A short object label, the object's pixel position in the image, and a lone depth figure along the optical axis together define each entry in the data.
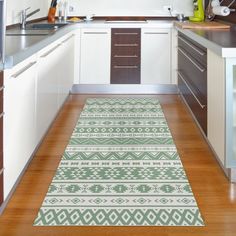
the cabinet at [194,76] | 3.48
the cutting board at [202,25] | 4.45
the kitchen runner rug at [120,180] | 2.23
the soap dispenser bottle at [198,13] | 5.68
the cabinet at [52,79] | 3.27
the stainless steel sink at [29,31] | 3.48
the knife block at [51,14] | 5.74
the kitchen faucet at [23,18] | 4.28
